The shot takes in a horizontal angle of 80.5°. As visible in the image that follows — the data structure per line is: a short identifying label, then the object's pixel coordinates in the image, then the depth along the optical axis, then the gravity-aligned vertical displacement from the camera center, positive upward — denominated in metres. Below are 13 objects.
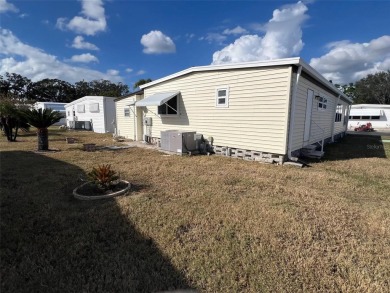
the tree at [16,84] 45.39 +6.66
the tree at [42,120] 9.12 -0.12
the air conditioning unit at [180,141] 9.09 -0.91
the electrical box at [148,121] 12.11 -0.14
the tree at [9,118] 12.24 -0.07
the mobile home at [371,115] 27.69 +0.71
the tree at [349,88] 49.84 +7.31
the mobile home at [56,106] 28.71 +1.53
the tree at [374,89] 42.44 +6.15
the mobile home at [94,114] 18.62 +0.33
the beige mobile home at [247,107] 7.12 +0.48
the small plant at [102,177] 4.54 -1.18
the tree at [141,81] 39.96 +6.43
